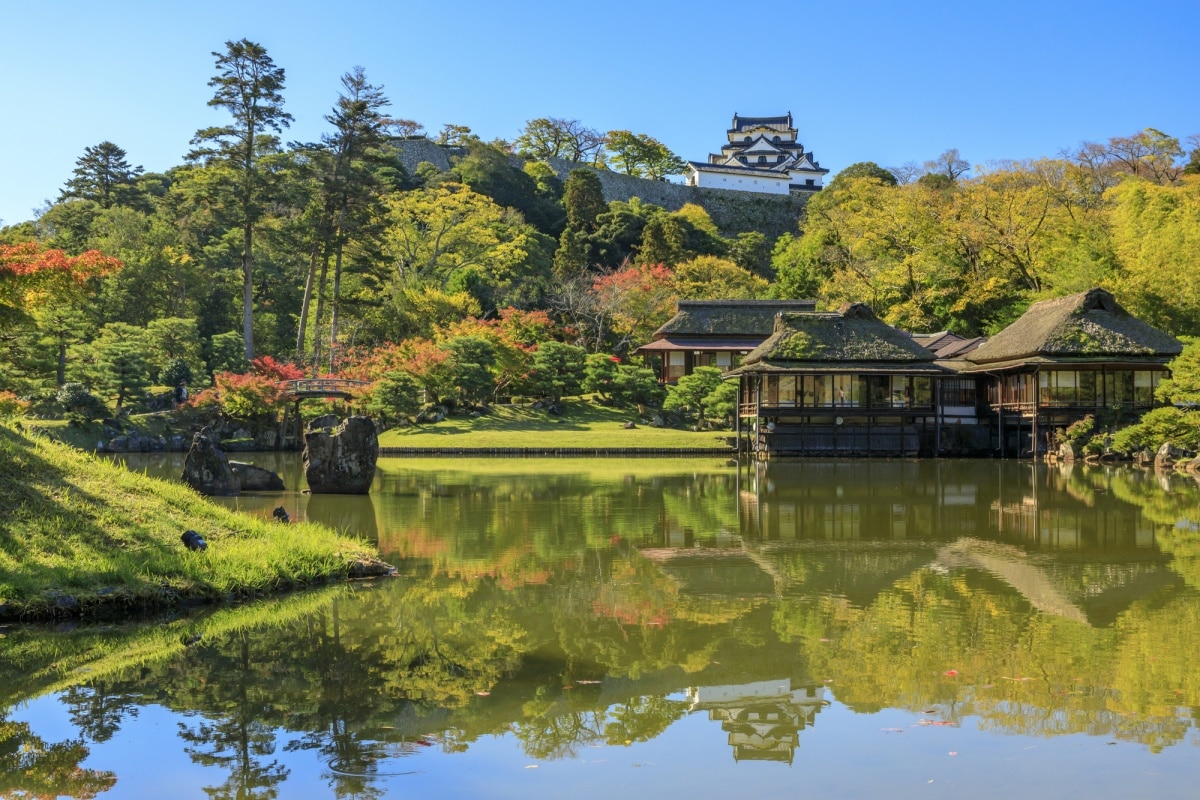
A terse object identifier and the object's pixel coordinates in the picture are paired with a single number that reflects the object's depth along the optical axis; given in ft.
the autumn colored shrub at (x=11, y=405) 60.41
